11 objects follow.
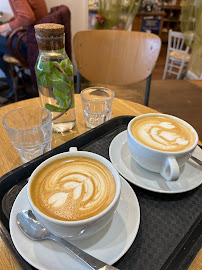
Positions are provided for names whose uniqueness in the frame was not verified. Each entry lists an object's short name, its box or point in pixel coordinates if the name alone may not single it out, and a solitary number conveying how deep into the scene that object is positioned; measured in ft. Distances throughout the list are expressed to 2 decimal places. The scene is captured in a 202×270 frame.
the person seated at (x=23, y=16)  5.91
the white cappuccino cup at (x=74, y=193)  1.09
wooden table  1.21
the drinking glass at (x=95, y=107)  2.46
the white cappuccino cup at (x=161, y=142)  1.51
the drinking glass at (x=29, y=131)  1.91
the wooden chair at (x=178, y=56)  9.79
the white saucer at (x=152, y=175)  1.55
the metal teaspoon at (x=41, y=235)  1.05
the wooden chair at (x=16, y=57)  5.81
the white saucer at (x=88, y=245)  1.11
